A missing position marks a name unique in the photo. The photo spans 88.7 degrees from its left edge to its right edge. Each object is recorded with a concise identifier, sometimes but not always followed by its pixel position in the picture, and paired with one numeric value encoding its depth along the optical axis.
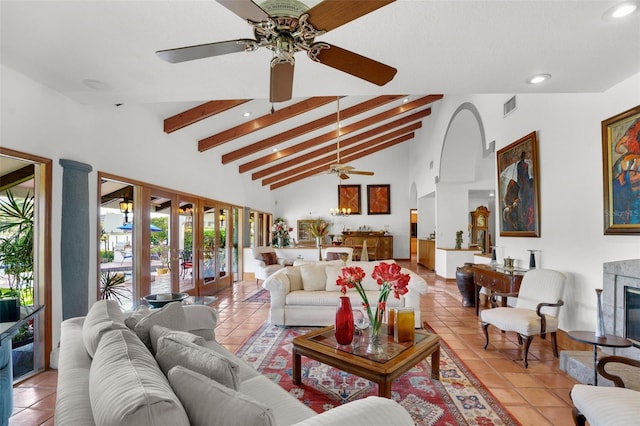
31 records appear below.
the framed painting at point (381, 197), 12.29
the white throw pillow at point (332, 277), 4.36
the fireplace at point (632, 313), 2.57
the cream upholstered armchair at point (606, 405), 1.53
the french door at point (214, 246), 6.16
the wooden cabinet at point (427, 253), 8.95
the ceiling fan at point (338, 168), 6.73
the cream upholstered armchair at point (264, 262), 6.64
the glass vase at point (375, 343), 2.29
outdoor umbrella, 4.19
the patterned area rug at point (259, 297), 5.75
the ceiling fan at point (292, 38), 1.46
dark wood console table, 3.91
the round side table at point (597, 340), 2.28
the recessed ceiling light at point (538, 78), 2.71
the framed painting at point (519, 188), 3.97
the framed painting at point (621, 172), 2.60
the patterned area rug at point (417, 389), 2.23
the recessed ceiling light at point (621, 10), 1.81
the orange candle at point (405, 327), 2.49
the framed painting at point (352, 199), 12.32
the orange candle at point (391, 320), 2.61
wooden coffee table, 2.07
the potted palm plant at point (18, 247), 2.74
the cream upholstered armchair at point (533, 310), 3.08
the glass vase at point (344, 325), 2.45
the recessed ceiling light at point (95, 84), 2.75
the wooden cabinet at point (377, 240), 11.70
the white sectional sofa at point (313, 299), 4.07
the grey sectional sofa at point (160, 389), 0.89
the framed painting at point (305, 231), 12.19
